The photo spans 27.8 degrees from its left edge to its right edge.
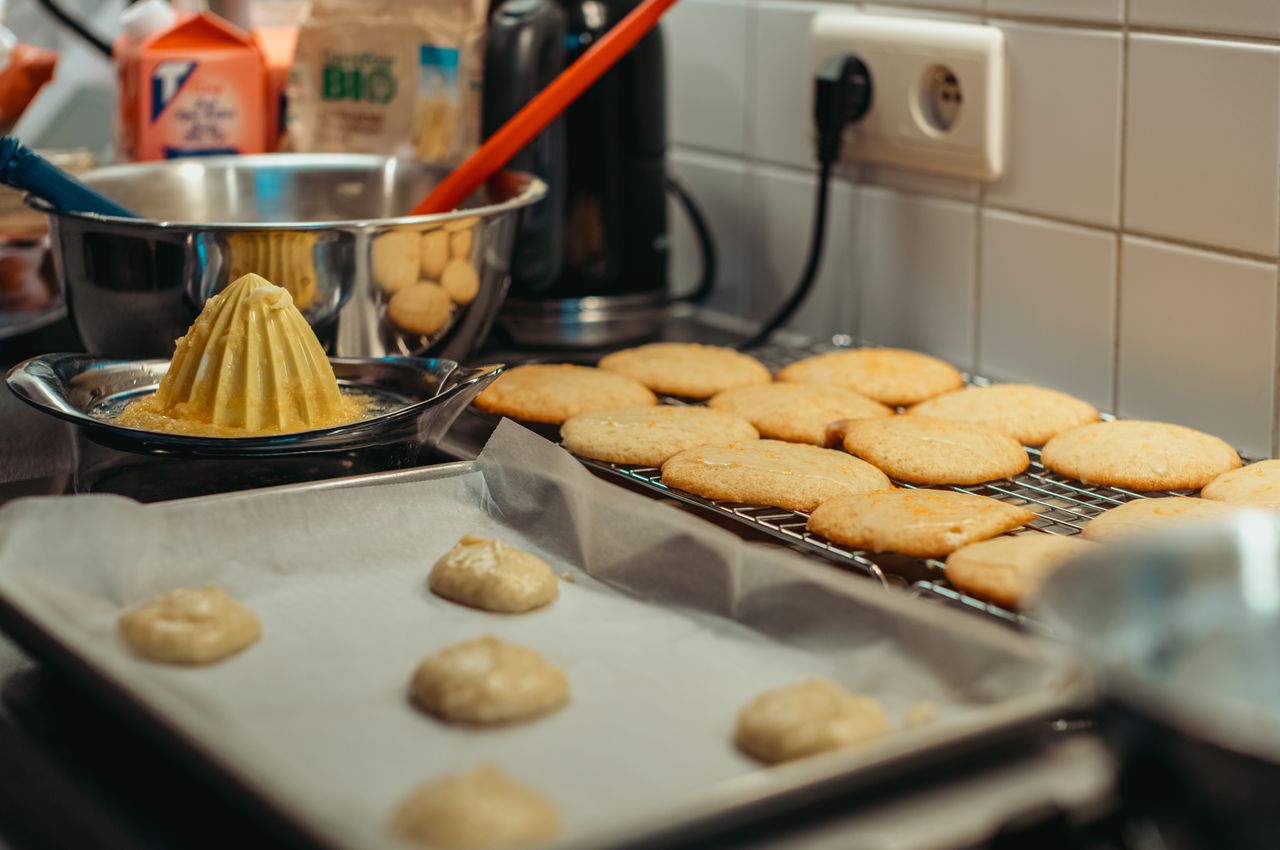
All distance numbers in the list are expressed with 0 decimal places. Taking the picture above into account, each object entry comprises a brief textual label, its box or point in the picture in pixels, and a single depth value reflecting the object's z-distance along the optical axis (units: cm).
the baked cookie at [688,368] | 149
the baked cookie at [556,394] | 144
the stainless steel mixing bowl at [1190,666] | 82
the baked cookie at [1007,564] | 118
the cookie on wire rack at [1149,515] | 124
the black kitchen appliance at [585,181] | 158
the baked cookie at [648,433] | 137
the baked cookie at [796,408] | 141
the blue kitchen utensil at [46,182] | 140
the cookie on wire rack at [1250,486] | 127
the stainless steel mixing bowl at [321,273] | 139
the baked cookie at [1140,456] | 131
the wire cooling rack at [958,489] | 120
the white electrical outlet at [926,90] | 149
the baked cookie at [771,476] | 130
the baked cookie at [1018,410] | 139
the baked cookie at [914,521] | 124
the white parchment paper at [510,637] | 107
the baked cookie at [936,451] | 133
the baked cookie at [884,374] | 147
